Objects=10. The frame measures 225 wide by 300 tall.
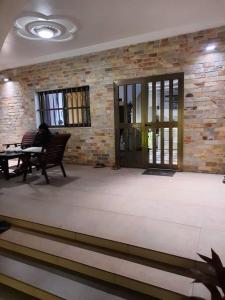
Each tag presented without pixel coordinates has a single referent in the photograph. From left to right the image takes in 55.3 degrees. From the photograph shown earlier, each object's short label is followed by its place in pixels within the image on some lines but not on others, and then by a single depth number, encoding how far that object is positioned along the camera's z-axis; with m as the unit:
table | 3.90
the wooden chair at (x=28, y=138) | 5.33
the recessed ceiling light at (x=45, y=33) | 3.35
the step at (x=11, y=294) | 1.83
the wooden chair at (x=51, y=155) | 3.64
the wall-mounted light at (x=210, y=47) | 3.64
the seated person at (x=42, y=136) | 4.86
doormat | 4.03
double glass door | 4.10
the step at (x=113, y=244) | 1.67
